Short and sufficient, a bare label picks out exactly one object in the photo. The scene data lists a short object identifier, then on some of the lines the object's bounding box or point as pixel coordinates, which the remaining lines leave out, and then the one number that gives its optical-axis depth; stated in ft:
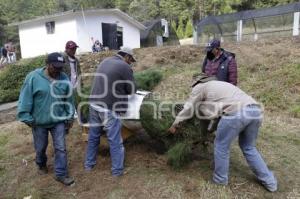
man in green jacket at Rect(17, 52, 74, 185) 11.83
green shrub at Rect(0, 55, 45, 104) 38.10
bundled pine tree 12.89
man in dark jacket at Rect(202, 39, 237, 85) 15.07
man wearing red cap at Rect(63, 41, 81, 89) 17.08
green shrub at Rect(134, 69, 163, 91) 18.51
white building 64.54
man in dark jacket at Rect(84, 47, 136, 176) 12.59
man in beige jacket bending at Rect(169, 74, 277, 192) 11.37
